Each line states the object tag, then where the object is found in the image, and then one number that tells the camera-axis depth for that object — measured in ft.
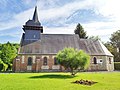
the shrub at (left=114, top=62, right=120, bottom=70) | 80.46
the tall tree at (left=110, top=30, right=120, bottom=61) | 113.91
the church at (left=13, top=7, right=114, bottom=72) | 67.32
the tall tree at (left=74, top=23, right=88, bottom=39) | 109.21
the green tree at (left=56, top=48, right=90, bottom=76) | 44.15
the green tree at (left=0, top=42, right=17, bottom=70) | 84.04
